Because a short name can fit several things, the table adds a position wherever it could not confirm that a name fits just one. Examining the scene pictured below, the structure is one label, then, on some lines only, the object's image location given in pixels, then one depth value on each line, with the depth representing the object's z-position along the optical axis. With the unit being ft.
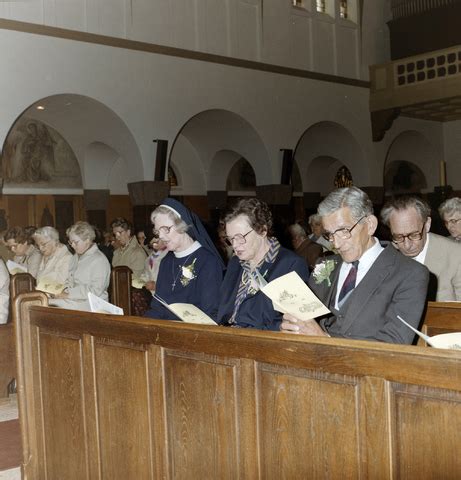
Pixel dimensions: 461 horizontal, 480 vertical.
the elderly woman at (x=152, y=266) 28.43
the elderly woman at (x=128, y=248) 34.40
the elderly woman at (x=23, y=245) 30.48
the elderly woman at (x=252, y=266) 13.50
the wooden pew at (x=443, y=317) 14.26
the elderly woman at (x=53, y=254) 24.66
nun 15.01
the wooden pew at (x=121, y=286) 23.50
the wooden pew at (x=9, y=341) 21.70
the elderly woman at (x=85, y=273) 21.56
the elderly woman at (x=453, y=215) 20.20
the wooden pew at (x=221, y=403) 7.97
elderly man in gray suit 10.49
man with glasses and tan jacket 15.30
